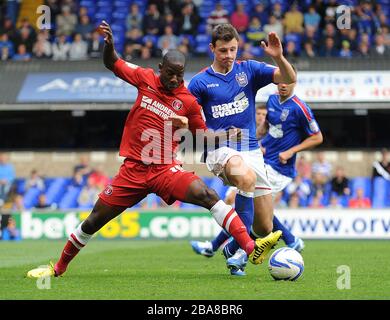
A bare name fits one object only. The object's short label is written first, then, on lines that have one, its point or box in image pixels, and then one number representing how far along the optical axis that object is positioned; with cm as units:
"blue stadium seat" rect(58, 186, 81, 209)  2231
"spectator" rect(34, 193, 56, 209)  2180
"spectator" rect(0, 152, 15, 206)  2270
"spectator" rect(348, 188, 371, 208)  2136
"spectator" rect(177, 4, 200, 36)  2425
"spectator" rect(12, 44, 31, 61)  2406
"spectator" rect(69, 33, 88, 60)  2391
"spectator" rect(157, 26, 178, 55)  2358
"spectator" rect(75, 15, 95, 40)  2461
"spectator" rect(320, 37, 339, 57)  2327
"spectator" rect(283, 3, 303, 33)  2367
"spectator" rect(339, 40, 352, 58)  2311
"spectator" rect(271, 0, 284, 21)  2384
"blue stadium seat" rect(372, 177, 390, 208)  2205
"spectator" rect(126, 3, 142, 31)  2466
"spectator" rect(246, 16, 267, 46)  2336
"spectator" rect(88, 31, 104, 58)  2375
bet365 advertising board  1891
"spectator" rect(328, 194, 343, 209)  2147
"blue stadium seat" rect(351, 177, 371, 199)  2261
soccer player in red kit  948
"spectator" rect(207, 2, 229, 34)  2364
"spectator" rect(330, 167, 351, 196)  2186
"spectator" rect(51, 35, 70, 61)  2395
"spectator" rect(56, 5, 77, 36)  2489
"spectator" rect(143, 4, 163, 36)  2419
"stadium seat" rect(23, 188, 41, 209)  2267
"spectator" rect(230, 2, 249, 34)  2392
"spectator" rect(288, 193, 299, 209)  2104
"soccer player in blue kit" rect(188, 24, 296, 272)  995
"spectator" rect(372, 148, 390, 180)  2206
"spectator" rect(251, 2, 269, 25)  2389
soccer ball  925
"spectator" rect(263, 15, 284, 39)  2338
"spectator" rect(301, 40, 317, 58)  2314
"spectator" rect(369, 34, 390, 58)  2302
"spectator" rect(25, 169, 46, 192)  2309
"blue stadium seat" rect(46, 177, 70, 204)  2298
